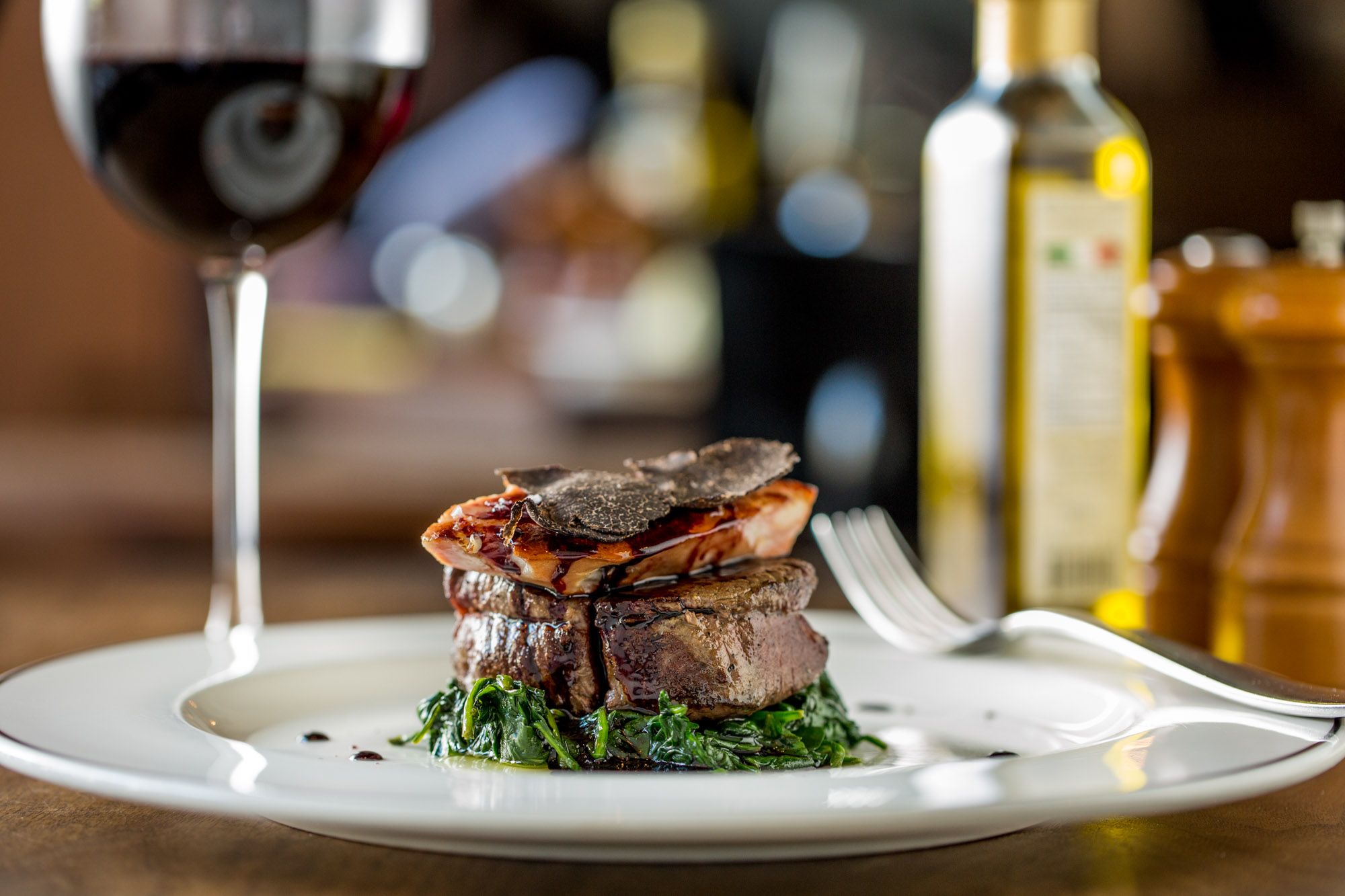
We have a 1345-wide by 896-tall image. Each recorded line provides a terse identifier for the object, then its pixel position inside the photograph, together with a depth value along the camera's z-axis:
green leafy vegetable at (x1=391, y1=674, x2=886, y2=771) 0.67
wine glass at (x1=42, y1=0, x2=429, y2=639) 0.74
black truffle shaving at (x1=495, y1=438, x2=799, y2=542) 0.66
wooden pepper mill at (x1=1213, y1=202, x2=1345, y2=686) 0.72
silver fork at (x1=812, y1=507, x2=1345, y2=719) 0.65
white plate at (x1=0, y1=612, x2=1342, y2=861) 0.58
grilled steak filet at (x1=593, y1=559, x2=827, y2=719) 0.68
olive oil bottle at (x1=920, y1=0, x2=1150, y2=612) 0.81
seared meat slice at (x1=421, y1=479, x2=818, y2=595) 0.67
